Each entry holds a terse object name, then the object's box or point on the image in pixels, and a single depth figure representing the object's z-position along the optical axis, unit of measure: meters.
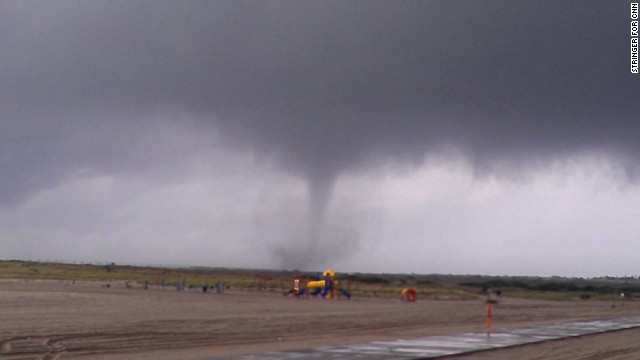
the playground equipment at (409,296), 64.31
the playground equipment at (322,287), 66.25
